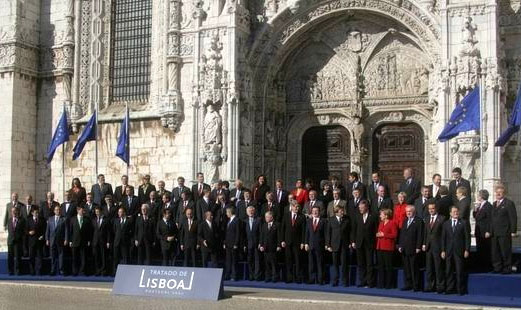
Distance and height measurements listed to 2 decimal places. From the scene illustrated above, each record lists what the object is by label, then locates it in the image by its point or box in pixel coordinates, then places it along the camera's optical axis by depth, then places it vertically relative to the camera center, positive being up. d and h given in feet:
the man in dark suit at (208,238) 53.42 -3.14
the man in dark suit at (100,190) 61.11 -0.01
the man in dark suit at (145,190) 59.11 +0.00
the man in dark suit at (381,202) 50.21 -0.73
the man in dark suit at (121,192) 59.06 -0.15
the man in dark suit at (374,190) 51.03 +0.02
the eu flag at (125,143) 67.49 +3.89
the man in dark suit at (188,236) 54.24 -3.05
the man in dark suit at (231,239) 53.16 -3.18
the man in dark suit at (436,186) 48.45 +0.26
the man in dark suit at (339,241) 50.08 -3.10
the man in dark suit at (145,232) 55.98 -2.87
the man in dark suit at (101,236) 57.36 -3.24
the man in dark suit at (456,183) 49.08 +0.45
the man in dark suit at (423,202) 48.65 -0.71
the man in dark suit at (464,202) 47.21 -0.67
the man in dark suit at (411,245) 47.16 -3.14
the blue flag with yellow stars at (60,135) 70.44 +4.72
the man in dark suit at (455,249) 45.39 -3.24
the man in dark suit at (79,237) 57.82 -3.32
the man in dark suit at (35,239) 59.31 -3.55
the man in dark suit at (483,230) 46.83 -2.26
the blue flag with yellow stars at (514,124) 50.75 +4.17
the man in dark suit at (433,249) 46.03 -3.31
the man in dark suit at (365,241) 49.14 -3.04
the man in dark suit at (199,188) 56.59 +0.14
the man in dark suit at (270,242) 52.13 -3.30
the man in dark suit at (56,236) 58.39 -3.33
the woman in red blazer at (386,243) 47.98 -3.08
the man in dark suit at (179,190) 56.92 +0.00
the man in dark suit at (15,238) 59.06 -3.49
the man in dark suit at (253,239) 52.90 -3.15
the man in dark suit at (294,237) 51.67 -2.96
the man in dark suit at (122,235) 56.80 -3.12
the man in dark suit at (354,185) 52.13 +0.33
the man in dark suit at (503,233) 45.75 -2.40
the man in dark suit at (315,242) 50.80 -3.22
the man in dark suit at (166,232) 55.11 -2.83
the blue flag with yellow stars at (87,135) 69.67 +4.67
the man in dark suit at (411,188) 51.72 +0.15
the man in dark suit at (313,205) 51.60 -0.93
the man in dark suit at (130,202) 58.08 -0.89
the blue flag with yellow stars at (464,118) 54.44 +4.80
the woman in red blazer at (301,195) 55.26 -0.32
